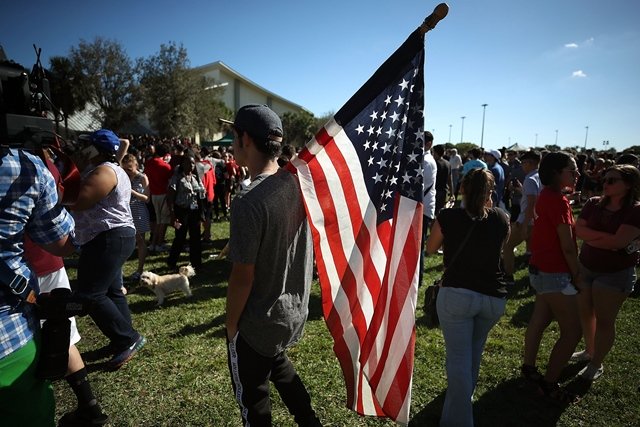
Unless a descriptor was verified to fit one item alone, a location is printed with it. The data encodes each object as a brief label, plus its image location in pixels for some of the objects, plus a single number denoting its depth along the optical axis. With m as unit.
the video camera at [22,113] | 1.54
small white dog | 5.32
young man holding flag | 1.86
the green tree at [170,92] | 32.34
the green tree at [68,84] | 30.95
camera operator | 1.60
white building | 48.12
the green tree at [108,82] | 31.31
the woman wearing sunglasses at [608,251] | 3.35
